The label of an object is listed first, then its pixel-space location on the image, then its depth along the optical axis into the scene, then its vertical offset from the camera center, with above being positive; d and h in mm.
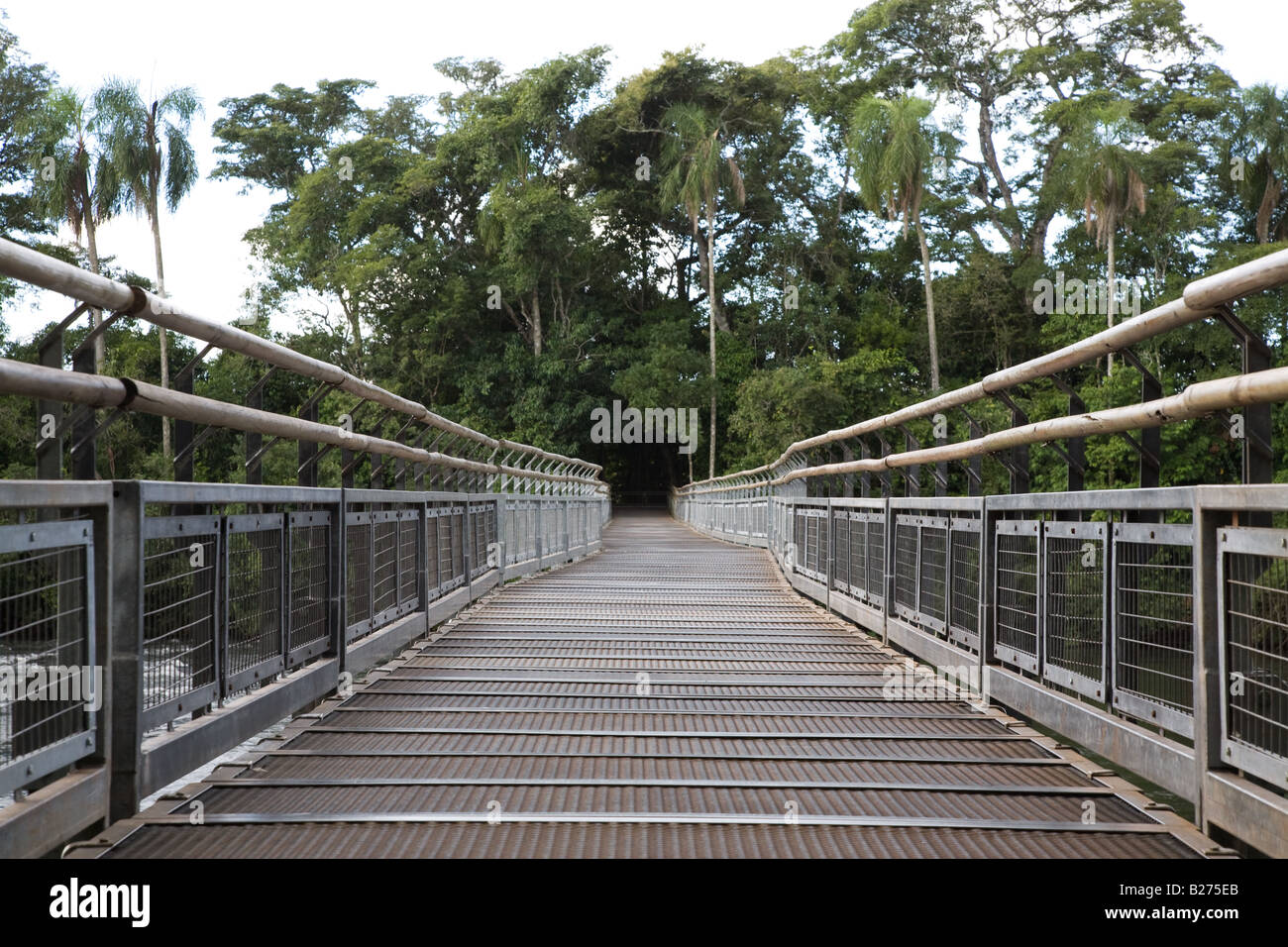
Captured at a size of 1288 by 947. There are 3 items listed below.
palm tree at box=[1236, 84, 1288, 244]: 30766 +9184
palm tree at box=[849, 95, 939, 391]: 33219 +9522
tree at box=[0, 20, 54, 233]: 32031 +9974
